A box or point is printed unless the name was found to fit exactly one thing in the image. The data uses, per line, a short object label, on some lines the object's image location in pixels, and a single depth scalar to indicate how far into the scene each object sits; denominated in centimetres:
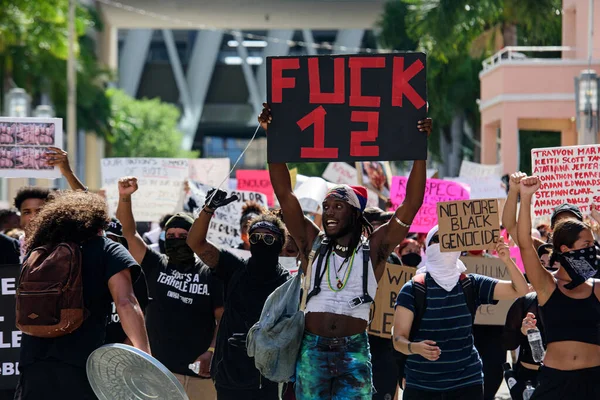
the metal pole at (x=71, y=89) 5779
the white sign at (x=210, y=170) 2772
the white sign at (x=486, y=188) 2977
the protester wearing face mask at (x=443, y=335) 1192
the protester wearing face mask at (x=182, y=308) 1393
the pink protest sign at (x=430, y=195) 2045
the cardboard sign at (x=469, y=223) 1270
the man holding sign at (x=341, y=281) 1048
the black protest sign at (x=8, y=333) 1412
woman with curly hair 944
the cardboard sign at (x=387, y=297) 1483
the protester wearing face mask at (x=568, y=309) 1095
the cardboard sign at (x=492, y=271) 1597
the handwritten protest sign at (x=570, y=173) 1555
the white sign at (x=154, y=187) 2560
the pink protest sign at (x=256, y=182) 2619
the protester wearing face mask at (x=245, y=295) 1270
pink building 4718
